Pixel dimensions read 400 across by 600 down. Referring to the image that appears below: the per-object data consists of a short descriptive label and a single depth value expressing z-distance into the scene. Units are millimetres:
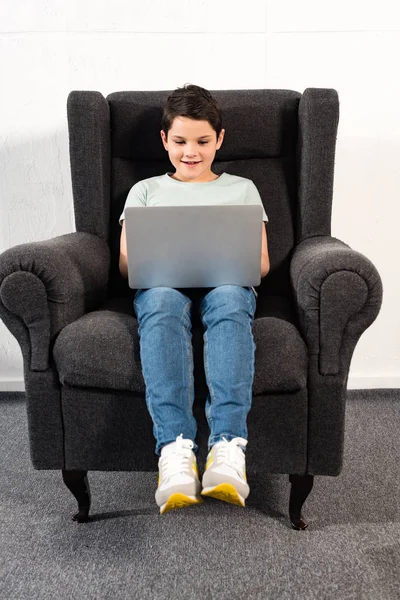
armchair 1473
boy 1294
